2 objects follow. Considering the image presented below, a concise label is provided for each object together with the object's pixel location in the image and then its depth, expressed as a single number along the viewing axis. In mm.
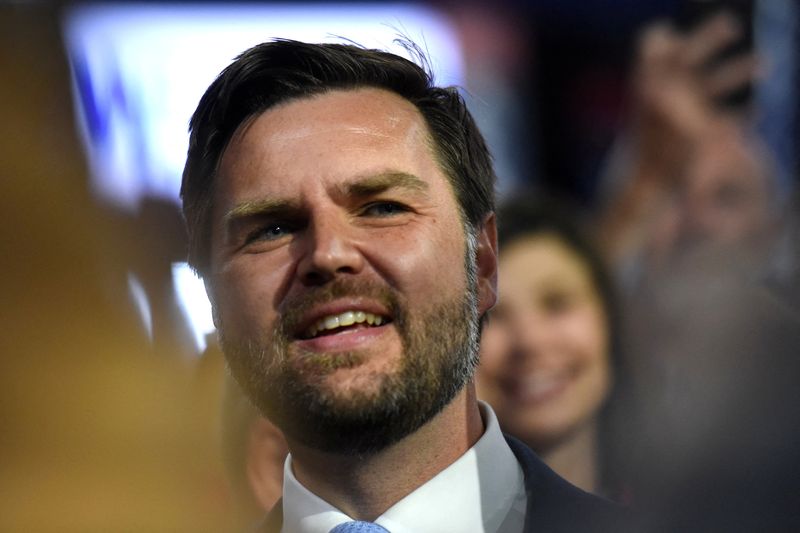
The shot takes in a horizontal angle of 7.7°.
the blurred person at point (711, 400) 3250
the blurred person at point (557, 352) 3253
